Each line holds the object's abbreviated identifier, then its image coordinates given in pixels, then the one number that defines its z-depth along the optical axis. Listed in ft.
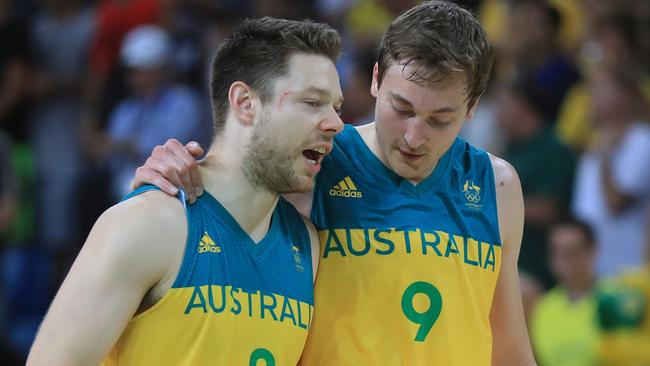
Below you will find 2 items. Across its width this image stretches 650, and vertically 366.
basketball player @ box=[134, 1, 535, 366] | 29.19
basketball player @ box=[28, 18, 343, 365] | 26.32
